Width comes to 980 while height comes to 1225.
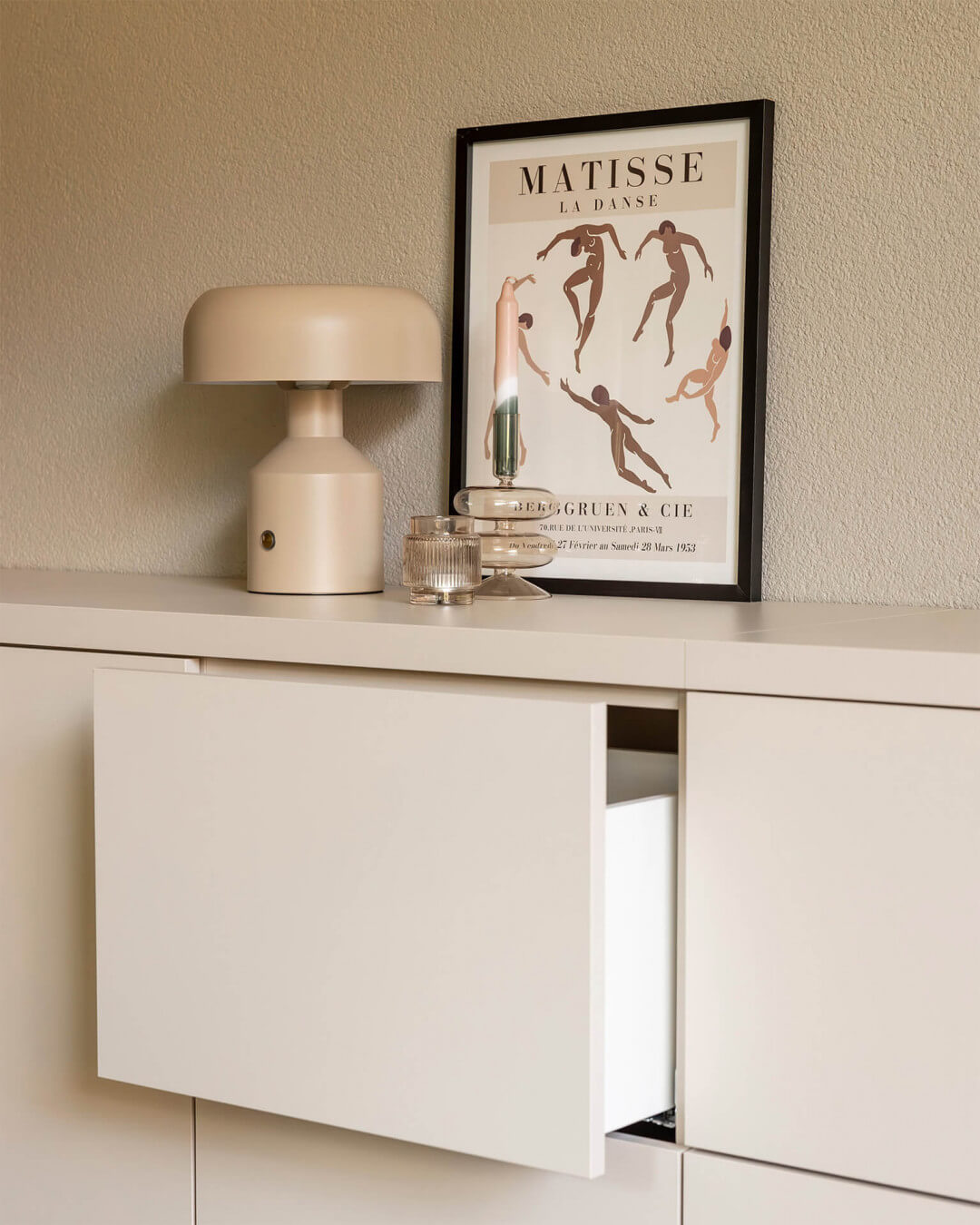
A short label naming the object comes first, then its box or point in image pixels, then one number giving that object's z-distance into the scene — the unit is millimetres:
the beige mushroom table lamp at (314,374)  1086
